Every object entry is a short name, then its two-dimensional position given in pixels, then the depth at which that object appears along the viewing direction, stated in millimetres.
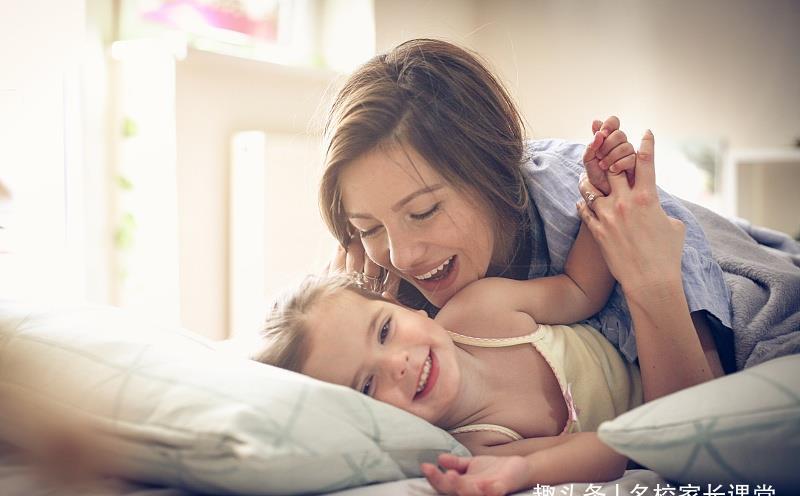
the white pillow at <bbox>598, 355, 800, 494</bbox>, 648
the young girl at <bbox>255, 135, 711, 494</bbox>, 899
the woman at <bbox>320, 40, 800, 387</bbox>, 1036
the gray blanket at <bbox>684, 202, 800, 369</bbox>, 1023
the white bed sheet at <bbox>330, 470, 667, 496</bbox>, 727
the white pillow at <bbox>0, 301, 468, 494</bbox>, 660
